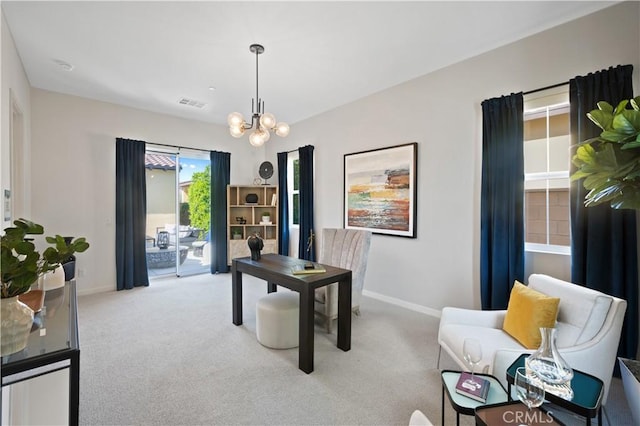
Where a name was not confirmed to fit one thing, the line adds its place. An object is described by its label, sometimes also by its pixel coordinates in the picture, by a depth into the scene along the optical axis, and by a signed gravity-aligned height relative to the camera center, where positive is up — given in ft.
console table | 3.25 -1.70
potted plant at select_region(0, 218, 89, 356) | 3.52 -0.88
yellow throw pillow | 6.09 -2.29
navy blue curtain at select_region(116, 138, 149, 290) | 14.75 -0.14
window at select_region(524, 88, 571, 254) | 8.50 +1.23
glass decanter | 4.17 -2.31
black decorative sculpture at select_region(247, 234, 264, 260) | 10.38 -1.27
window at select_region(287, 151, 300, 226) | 18.33 +1.64
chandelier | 9.21 +2.87
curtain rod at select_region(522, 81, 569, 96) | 8.27 +3.73
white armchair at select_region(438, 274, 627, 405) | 5.41 -2.57
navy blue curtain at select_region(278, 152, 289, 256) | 18.31 +0.47
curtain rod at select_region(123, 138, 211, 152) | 15.85 +3.90
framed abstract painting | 11.93 +1.03
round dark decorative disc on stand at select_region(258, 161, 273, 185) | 18.68 +2.77
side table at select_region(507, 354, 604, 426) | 4.14 -2.82
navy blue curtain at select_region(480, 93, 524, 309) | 8.75 +0.38
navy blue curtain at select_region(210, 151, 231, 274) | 18.13 +0.21
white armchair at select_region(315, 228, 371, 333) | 9.74 -1.85
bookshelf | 18.10 -0.32
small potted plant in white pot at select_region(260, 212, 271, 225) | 18.78 -0.42
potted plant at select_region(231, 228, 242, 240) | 18.35 -1.35
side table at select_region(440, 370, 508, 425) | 4.53 -3.08
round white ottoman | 8.66 -3.44
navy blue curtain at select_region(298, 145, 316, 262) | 16.47 +0.37
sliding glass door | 16.90 +0.02
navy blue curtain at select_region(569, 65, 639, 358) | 7.02 -0.54
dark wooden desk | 7.48 -2.15
